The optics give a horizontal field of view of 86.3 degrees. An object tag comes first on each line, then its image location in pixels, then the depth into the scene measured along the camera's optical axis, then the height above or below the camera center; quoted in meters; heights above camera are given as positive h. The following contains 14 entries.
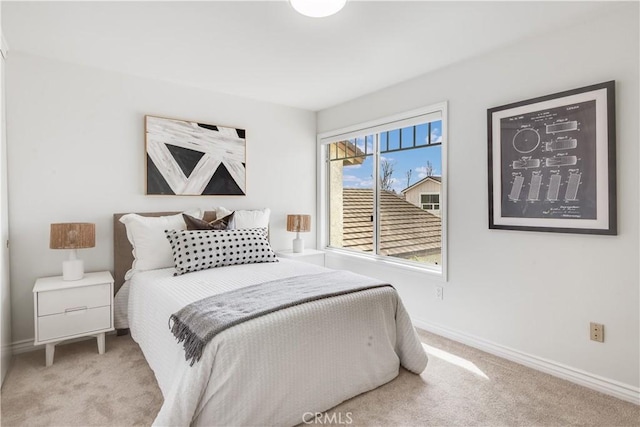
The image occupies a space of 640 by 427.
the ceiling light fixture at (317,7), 1.85 +1.14
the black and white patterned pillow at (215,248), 2.62 -0.29
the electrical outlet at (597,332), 2.13 -0.74
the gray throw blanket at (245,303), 1.64 -0.50
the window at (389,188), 3.18 +0.27
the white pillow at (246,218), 3.30 -0.05
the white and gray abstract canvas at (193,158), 3.19 +0.55
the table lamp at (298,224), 3.85 -0.13
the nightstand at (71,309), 2.36 -0.70
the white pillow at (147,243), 2.78 -0.25
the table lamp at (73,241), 2.46 -0.21
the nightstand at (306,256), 3.80 -0.48
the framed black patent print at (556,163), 2.07 +0.34
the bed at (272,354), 1.57 -0.76
